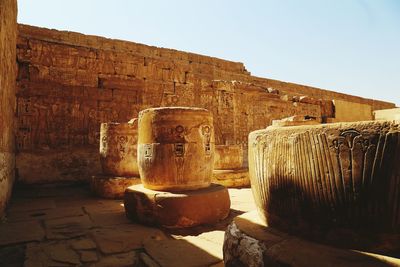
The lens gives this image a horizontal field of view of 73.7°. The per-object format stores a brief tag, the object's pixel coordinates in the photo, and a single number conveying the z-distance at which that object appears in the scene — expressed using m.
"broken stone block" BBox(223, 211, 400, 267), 1.38
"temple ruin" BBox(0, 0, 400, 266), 1.47
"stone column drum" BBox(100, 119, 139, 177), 5.46
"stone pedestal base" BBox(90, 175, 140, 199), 5.16
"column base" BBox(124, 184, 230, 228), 3.32
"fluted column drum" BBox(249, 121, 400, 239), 1.38
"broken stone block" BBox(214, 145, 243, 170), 6.65
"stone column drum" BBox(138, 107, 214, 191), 3.61
